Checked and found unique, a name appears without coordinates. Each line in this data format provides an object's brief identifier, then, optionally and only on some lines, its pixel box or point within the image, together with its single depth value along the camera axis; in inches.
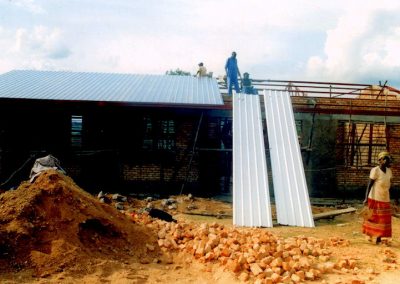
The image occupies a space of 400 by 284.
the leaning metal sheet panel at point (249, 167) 325.1
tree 1645.9
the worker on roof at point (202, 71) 660.7
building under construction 458.6
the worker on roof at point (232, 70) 548.1
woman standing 274.2
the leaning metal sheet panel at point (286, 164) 334.3
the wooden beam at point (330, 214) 363.7
